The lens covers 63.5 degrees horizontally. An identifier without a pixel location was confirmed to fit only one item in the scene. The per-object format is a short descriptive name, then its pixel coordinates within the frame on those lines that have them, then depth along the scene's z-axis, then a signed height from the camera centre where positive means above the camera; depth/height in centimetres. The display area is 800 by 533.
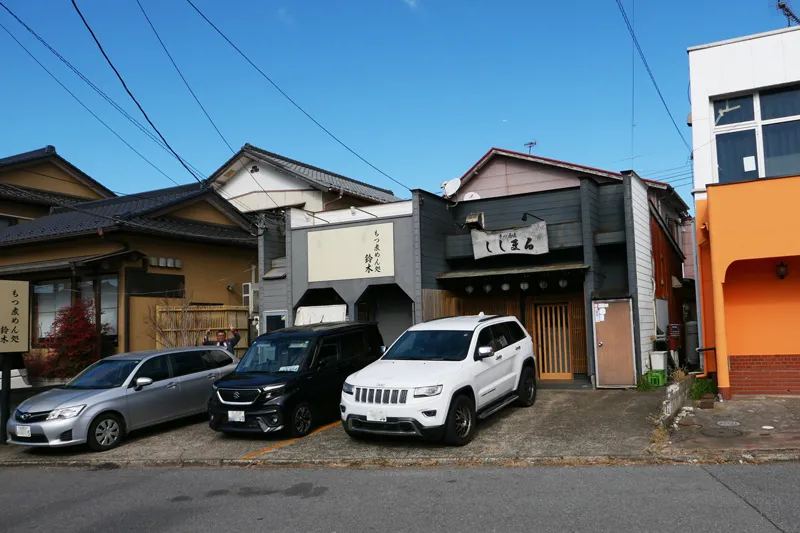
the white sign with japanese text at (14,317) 1165 +3
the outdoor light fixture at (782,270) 1169 +48
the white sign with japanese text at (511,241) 1523 +151
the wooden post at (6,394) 1174 -137
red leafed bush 1817 -78
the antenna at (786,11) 1689 +755
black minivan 1046 -117
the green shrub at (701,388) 1235 -174
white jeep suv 906 -113
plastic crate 1362 -165
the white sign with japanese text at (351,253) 1611 +143
